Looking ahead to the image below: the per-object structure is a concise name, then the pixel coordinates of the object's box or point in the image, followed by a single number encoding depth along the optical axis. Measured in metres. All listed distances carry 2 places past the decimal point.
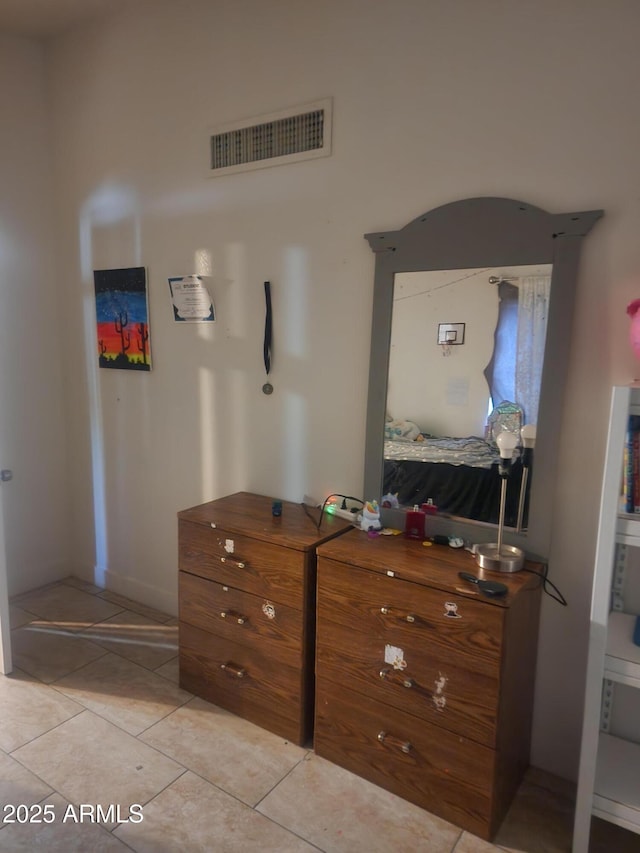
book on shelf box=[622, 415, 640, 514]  1.40
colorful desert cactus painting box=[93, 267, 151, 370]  2.71
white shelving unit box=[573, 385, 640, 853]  1.38
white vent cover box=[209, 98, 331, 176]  2.08
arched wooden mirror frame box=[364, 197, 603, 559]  1.66
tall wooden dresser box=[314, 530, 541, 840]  1.54
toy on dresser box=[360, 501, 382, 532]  1.96
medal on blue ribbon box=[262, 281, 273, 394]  2.28
